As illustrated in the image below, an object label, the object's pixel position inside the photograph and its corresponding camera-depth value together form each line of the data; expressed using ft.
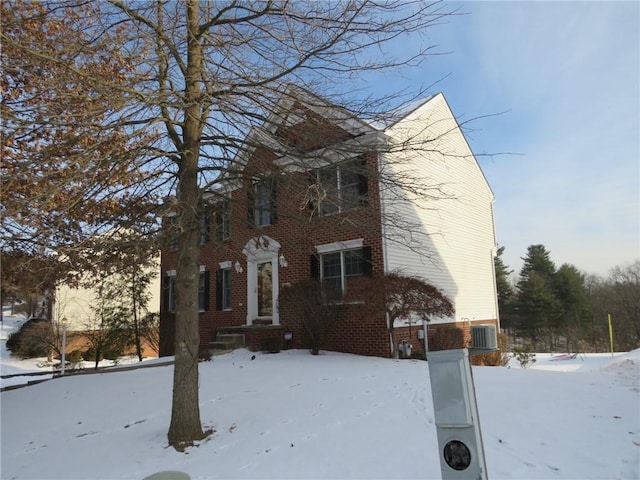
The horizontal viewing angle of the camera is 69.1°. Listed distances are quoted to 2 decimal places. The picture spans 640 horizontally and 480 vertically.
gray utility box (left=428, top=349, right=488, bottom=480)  7.50
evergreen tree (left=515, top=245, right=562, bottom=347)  133.59
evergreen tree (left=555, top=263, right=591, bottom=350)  130.67
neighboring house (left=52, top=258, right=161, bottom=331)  82.57
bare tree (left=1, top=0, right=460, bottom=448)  18.42
